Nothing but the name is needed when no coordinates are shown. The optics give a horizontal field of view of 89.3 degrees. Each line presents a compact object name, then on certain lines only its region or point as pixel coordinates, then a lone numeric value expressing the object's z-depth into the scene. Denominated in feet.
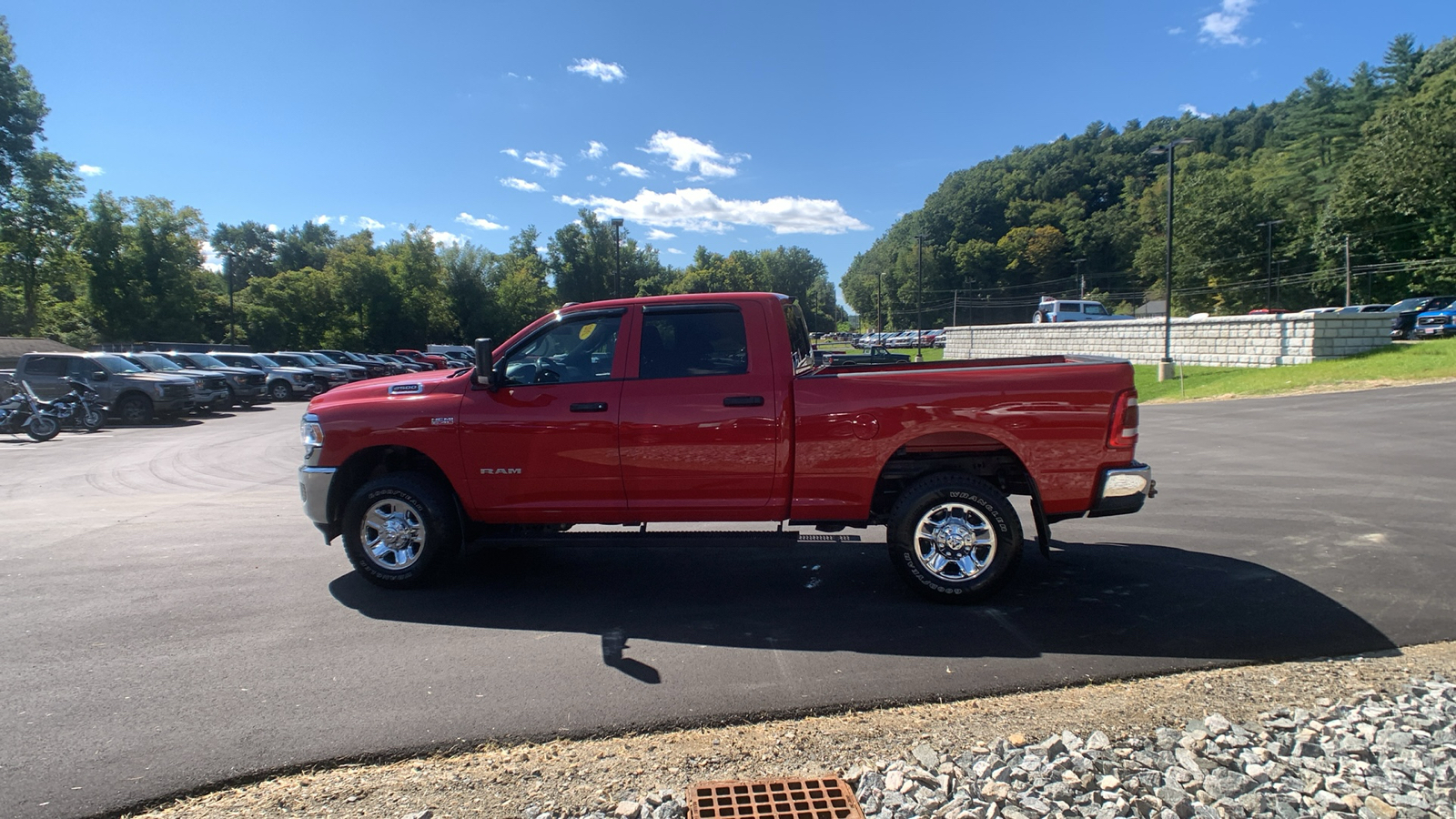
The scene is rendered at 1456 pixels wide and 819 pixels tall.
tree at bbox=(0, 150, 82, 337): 143.33
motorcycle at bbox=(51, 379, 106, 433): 57.31
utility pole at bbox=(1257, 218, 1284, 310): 201.36
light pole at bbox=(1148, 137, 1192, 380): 79.82
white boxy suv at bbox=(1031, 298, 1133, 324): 148.56
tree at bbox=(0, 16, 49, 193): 140.87
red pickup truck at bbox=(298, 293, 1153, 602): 15.87
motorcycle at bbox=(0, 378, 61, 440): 53.42
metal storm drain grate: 9.17
